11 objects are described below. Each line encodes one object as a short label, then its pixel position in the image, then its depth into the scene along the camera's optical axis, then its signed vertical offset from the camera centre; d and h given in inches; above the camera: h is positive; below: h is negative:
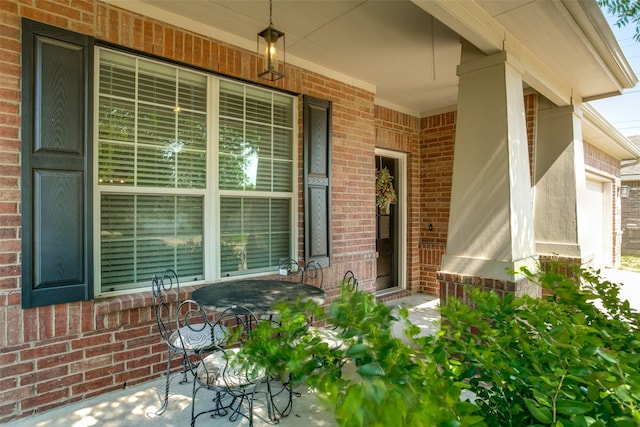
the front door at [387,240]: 215.2 -16.6
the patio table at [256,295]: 90.4 -23.0
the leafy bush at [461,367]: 22.0 -12.0
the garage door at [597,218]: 296.6 -3.4
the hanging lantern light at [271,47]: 98.3 +46.2
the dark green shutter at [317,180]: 145.9 +14.0
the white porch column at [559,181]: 167.5 +15.8
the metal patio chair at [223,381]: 77.8 -36.8
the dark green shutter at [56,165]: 87.7 +12.2
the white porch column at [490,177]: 108.3 +11.5
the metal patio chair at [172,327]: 93.7 -33.8
